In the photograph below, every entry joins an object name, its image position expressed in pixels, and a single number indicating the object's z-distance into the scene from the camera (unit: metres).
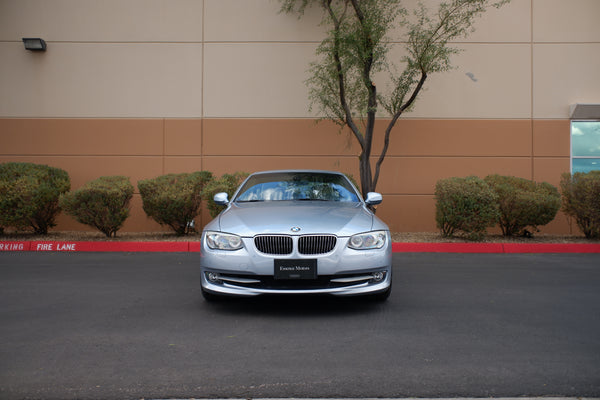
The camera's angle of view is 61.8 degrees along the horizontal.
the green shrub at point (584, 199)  10.57
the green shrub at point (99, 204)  10.30
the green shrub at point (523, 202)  10.45
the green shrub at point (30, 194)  10.45
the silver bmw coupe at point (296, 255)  4.65
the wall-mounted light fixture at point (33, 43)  12.63
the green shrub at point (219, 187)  10.61
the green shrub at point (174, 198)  10.66
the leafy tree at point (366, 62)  10.62
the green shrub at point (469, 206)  10.22
